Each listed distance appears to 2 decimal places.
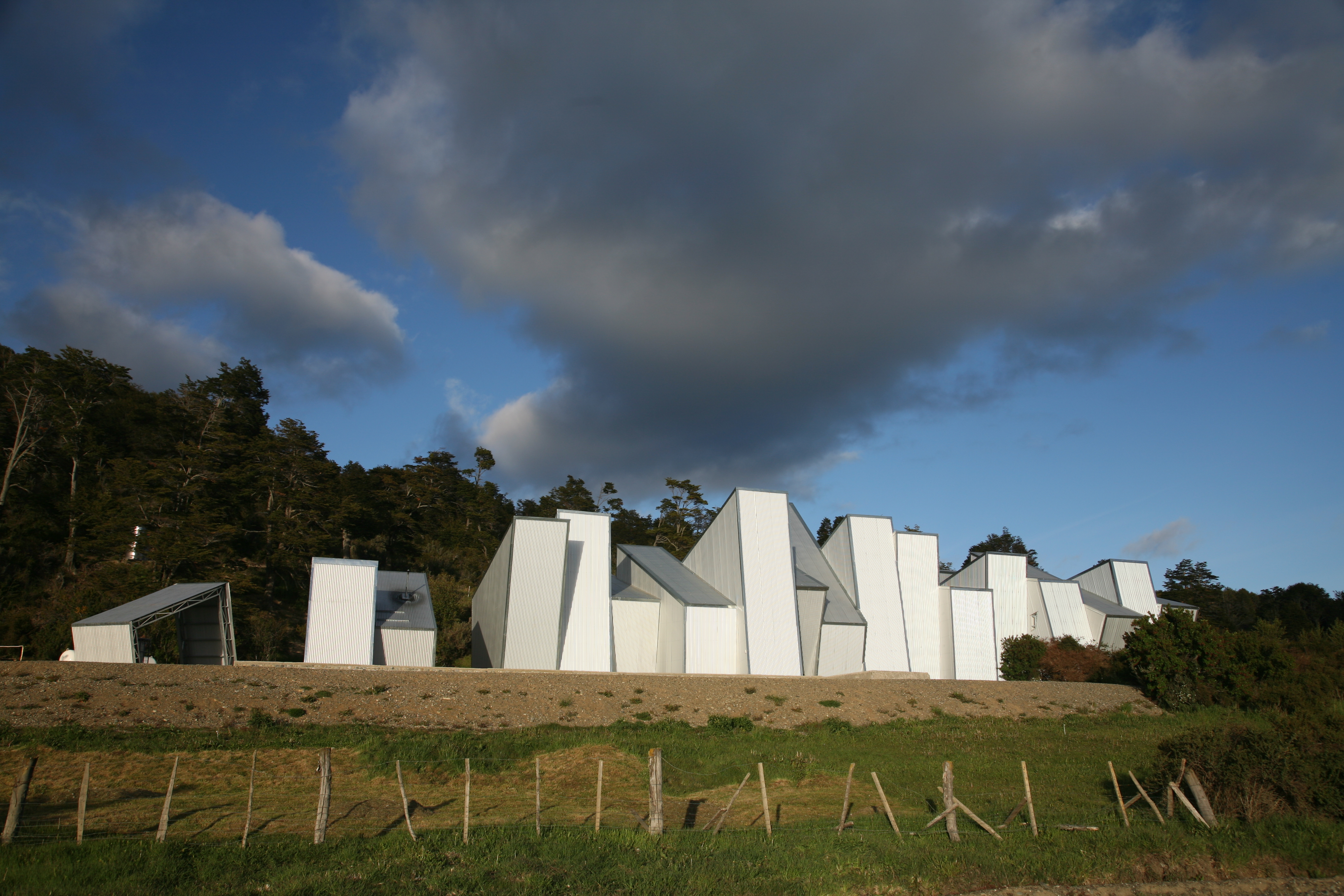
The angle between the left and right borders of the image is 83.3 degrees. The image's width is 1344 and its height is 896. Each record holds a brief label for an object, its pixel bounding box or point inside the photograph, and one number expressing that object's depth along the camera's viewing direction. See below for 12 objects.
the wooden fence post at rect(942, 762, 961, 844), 10.84
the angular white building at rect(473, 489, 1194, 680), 29.11
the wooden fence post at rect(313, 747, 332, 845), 10.01
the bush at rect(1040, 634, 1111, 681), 35.16
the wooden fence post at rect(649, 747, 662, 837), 10.61
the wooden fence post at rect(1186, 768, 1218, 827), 11.31
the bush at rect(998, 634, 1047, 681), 37.59
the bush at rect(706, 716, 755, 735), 21.20
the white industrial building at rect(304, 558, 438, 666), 26.95
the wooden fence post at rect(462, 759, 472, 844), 9.89
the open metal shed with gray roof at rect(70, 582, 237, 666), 22.81
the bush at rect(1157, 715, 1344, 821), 12.00
